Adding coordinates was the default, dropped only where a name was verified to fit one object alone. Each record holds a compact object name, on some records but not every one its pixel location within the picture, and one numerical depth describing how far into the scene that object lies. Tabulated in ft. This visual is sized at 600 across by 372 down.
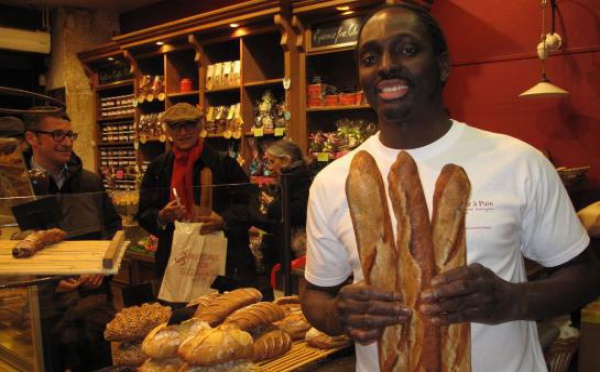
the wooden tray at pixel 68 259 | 4.45
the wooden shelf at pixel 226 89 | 14.03
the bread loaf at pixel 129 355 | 4.92
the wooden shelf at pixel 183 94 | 15.33
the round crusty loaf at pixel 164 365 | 4.53
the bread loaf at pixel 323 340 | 5.10
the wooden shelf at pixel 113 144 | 18.70
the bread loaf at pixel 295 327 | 5.42
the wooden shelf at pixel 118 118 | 18.26
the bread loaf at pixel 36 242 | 4.68
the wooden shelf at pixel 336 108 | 11.74
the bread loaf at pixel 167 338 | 4.55
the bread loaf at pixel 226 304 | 5.03
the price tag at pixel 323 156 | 12.20
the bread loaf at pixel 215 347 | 4.34
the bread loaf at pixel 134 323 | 5.04
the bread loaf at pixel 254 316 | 4.94
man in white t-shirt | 3.12
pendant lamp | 9.63
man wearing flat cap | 6.00
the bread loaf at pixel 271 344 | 4.88
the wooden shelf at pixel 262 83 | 13.03
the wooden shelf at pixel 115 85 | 18.06
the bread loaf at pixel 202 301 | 5.27
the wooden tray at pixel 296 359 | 4.75
